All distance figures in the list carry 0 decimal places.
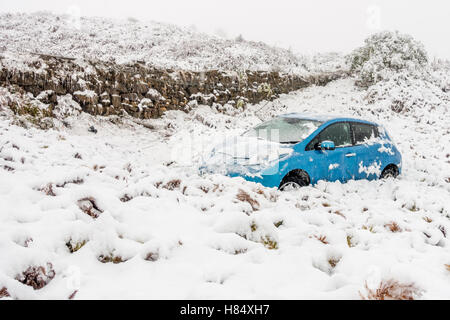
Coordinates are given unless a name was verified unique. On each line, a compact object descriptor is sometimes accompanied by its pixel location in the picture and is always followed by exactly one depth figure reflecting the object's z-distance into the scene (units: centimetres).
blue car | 460
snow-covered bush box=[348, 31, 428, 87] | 1755
